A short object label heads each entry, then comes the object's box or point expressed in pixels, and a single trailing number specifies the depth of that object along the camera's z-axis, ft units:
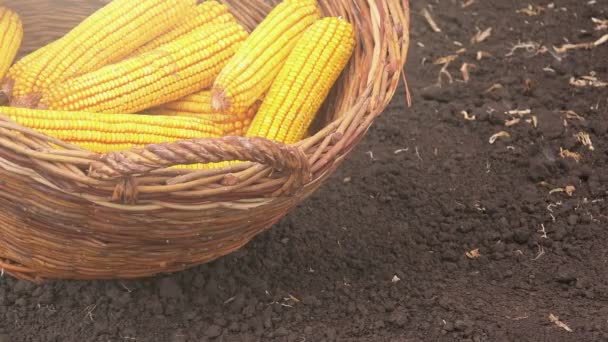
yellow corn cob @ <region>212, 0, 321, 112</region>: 9.32
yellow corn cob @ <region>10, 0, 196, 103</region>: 9.03
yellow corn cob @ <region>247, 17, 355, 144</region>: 9.22
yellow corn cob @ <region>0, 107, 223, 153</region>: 8.14
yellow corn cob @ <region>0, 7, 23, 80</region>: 9.33
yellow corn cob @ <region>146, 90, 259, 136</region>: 9.52
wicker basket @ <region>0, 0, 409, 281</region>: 6.77
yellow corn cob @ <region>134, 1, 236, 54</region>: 10.06
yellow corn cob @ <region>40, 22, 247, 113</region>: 8.97
